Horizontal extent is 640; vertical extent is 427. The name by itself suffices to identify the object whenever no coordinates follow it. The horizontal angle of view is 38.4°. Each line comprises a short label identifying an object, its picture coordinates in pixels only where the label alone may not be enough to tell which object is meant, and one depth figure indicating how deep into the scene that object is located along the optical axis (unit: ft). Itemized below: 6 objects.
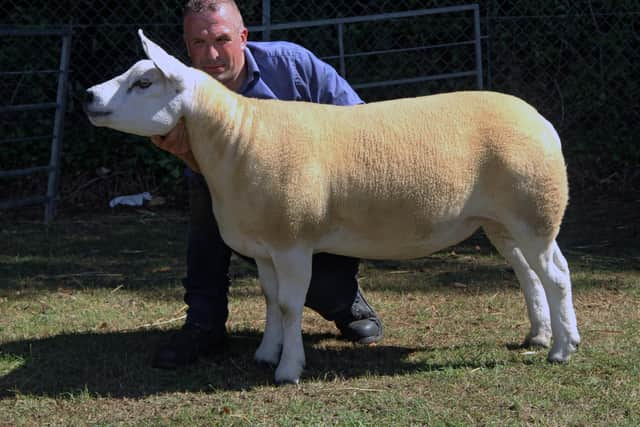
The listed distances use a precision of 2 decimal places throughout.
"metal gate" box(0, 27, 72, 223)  24.86
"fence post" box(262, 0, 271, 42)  25.02
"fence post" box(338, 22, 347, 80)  26.53
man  13.55
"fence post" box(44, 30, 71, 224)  25.55
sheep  11.84
